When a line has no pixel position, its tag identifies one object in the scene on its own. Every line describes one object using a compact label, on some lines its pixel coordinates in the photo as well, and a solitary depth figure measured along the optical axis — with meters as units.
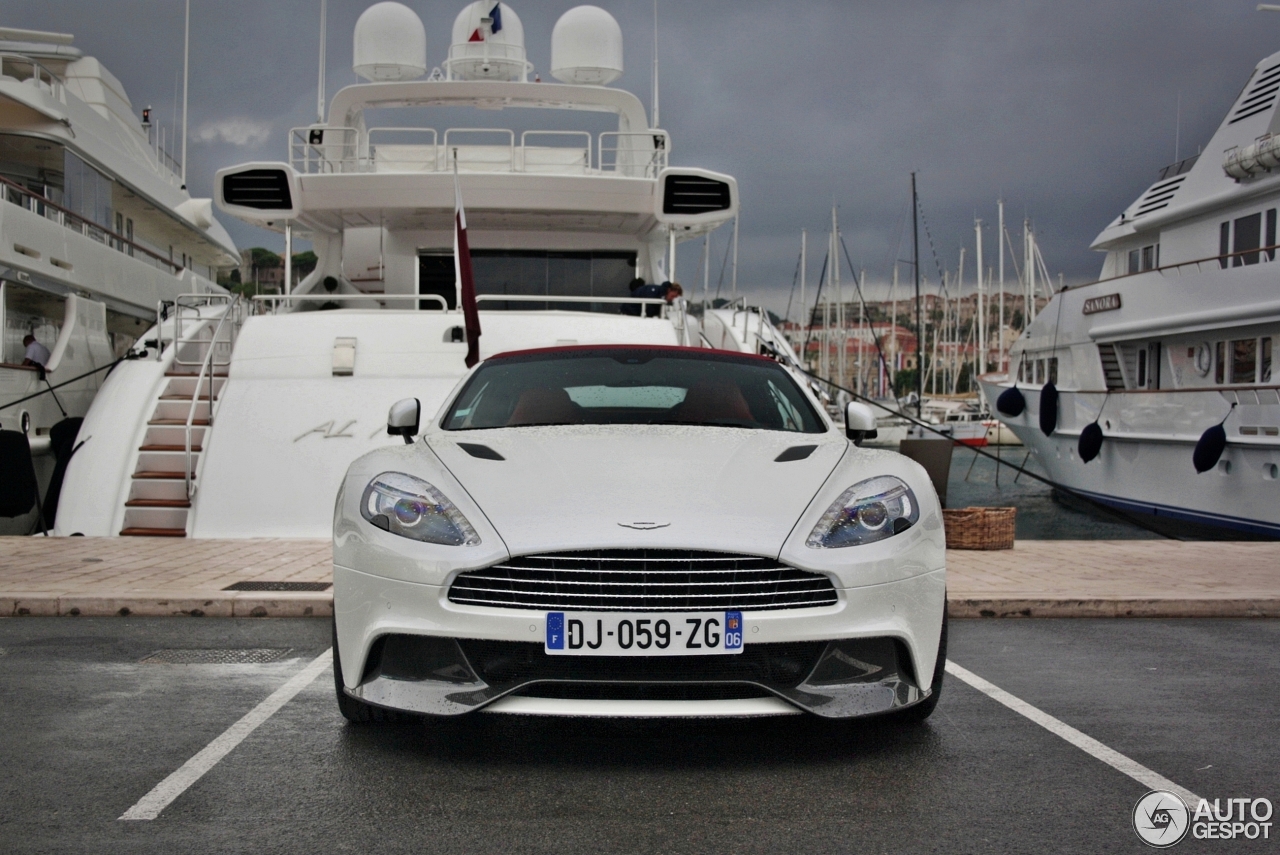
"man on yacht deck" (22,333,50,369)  13.95
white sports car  3.36
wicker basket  9.61
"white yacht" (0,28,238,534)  14.23
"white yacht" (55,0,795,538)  10.07
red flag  10.41
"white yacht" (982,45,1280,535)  17.34
